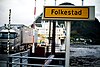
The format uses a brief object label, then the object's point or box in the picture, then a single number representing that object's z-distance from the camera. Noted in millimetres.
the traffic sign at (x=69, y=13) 2635
